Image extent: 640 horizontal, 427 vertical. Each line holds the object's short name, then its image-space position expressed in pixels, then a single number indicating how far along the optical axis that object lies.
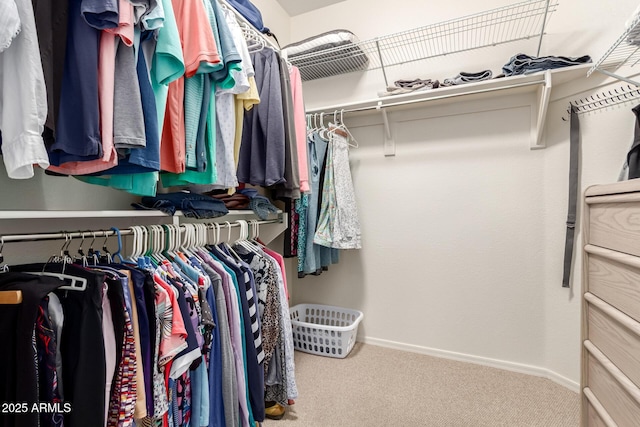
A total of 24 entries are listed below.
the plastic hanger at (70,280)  0.72
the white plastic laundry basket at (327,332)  2.00
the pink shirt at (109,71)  0.71
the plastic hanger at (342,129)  2.08
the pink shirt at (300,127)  1.61
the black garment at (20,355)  0.61
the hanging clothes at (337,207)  1.92
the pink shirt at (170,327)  0.87
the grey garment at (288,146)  1.42
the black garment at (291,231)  1.93
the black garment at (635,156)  1.27
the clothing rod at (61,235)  0.72
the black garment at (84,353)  0.69
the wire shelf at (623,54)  1.11
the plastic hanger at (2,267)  0.71
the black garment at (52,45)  0.64
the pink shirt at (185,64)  0.94
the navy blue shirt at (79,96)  0.68
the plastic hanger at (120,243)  0.92
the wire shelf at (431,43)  1.79
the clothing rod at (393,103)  1.69
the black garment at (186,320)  0.91
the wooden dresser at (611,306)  0.88
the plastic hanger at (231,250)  1.33
